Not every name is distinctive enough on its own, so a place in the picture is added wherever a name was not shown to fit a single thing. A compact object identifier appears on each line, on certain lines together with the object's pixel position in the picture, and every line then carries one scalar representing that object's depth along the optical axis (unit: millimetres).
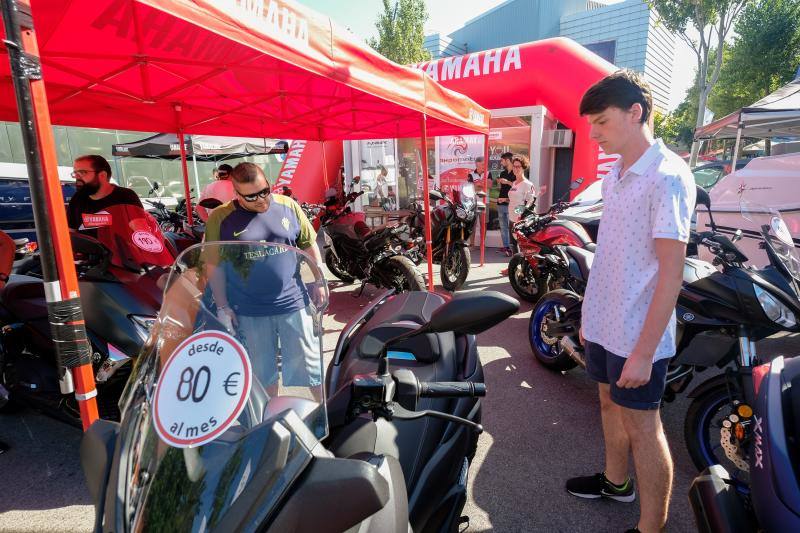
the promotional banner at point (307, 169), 11812
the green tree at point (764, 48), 16547
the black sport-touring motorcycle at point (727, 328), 2062
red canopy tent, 2121
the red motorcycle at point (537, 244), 4090
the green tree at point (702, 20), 13727
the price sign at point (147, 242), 2918
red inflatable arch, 8516
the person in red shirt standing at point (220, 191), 6633
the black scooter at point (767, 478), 1228
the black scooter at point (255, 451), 673
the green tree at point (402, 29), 19406
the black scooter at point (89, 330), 2400
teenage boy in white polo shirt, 1436
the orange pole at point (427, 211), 4784
